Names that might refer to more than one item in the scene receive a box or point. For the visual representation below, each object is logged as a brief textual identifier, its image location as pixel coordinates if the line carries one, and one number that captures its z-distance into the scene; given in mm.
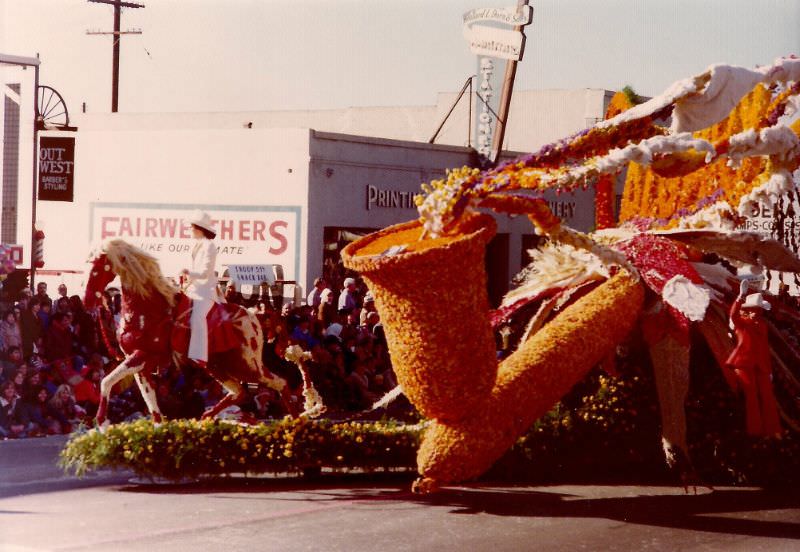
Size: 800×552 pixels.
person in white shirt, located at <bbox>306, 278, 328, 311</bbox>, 19945
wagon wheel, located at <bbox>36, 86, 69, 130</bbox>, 27391
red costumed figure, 11859
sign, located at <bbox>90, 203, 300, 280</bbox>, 23438
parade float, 10344
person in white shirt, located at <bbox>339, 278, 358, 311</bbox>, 19984
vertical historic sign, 24703
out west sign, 26016
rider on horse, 12453
